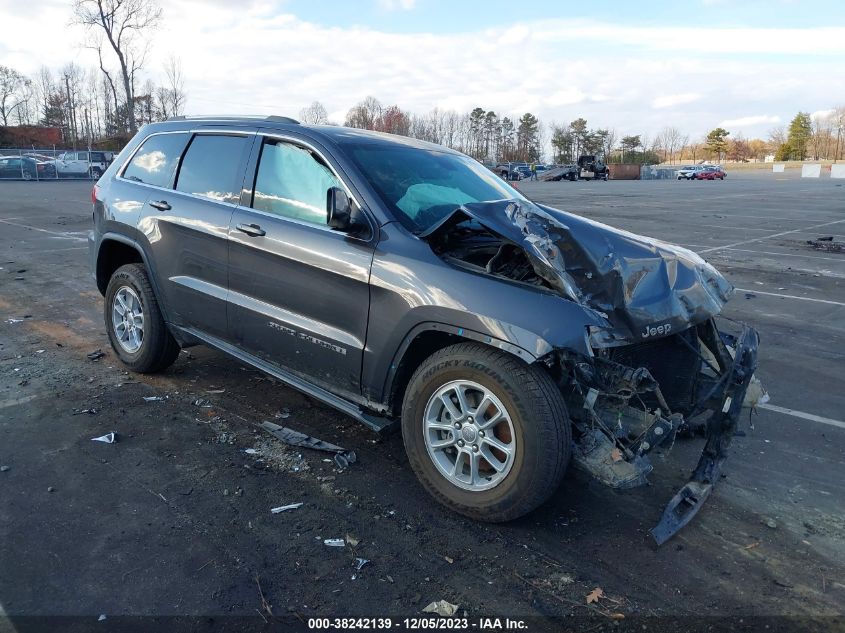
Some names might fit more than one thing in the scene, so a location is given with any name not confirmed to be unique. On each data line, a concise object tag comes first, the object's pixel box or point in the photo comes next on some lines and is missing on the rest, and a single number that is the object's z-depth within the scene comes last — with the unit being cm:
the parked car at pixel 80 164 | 3891
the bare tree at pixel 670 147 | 14612
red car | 7550
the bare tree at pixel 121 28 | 5388
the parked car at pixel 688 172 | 7694
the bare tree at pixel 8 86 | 8425
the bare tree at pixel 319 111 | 8368
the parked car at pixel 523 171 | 6712
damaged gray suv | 317
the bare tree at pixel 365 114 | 9015
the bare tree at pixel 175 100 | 7324
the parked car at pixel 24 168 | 3594
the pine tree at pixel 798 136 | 11650
